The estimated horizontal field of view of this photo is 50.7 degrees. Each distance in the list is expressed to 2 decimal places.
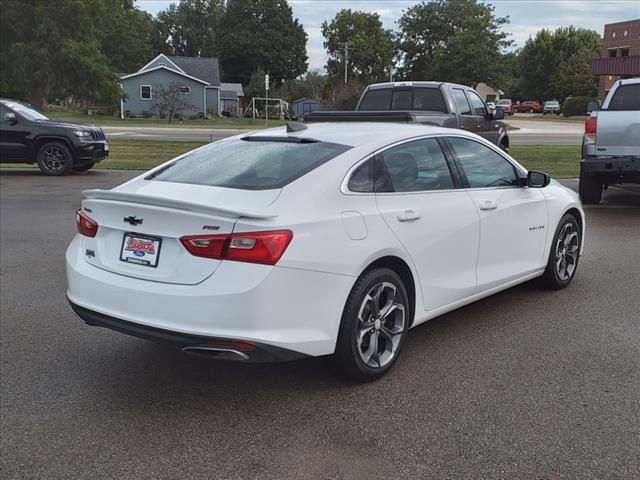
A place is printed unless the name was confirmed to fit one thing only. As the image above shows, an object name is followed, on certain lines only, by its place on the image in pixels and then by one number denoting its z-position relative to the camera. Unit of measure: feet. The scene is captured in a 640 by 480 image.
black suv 49.24
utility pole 252.46
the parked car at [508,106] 234.38
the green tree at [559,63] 265.75
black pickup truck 38.88
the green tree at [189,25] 362.12
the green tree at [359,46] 277.23
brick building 177.17
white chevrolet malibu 11.51
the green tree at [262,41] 290.56
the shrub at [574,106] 220.43
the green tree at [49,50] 98.78
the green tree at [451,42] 225.76
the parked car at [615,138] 32.07
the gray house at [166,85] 189.26
